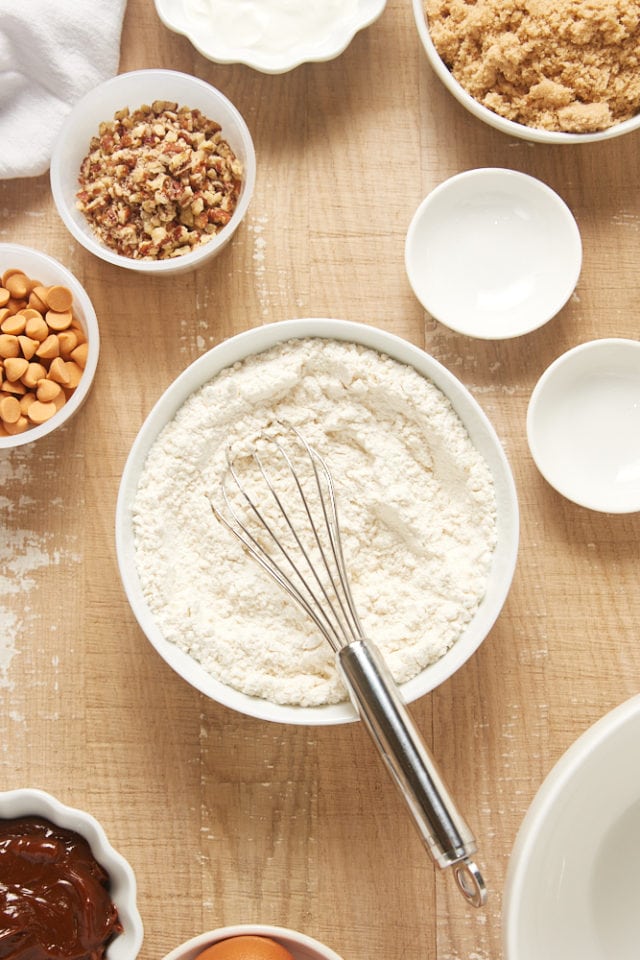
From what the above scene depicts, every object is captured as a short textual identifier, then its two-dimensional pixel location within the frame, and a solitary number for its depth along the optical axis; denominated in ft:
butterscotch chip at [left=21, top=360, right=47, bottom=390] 2.82
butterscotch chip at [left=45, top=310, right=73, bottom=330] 2.87
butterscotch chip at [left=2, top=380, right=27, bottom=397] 2.83
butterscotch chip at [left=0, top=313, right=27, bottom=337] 2.82
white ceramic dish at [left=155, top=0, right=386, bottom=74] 2.90
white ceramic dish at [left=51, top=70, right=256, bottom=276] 2.86
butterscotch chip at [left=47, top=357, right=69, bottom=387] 2.83
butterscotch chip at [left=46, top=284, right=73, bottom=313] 2.87
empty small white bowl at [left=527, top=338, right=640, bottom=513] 2.90
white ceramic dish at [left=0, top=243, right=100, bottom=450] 2.85
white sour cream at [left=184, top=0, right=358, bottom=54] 2.92
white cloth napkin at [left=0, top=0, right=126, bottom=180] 2.93
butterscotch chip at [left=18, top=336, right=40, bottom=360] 2.81
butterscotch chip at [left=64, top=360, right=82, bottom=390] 2.87
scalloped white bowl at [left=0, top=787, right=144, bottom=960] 2.59
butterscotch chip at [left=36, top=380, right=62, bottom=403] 2.83
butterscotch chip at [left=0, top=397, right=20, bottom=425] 2.81
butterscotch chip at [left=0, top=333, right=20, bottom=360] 2.81
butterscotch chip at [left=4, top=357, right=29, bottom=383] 2.79
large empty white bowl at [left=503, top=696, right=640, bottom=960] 2.35
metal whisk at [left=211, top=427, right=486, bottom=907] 2.43
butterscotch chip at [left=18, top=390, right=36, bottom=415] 2.85
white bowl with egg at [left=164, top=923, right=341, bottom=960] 2.62
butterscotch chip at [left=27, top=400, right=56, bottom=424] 2.83
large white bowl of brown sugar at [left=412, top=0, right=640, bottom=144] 2.76
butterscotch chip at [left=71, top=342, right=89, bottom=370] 2.89
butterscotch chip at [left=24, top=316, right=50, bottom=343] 2.83
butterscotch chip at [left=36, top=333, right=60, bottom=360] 2.83
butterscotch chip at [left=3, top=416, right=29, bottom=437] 2.85
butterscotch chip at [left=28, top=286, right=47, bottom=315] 2.89
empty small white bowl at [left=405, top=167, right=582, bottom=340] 2.92
